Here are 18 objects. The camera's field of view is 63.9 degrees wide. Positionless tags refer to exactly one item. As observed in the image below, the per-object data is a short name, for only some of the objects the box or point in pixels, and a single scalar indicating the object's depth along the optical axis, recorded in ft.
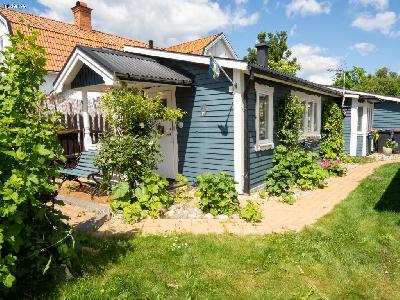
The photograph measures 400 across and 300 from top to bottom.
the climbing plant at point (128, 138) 21.40
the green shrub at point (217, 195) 20.72
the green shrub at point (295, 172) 26.86
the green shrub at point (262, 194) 25.22
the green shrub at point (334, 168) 34.91
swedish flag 22.84
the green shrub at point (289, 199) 24.06
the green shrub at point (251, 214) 19.75
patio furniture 24.28
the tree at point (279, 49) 96.43
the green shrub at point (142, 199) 20.03
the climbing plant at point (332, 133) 42.55
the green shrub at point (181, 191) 23.92
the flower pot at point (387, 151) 50.96
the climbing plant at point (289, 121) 30.96
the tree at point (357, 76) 173.23
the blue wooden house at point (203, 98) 24.57
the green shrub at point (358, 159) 43.70
